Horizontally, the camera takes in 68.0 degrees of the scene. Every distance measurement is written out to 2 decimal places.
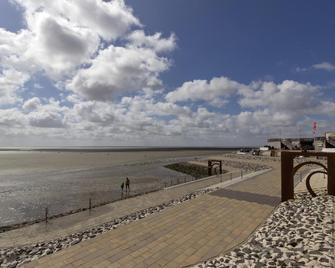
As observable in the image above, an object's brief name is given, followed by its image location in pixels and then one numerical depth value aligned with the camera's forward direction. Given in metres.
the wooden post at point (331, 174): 12.64
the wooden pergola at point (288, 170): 13.72
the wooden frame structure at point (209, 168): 43.03
